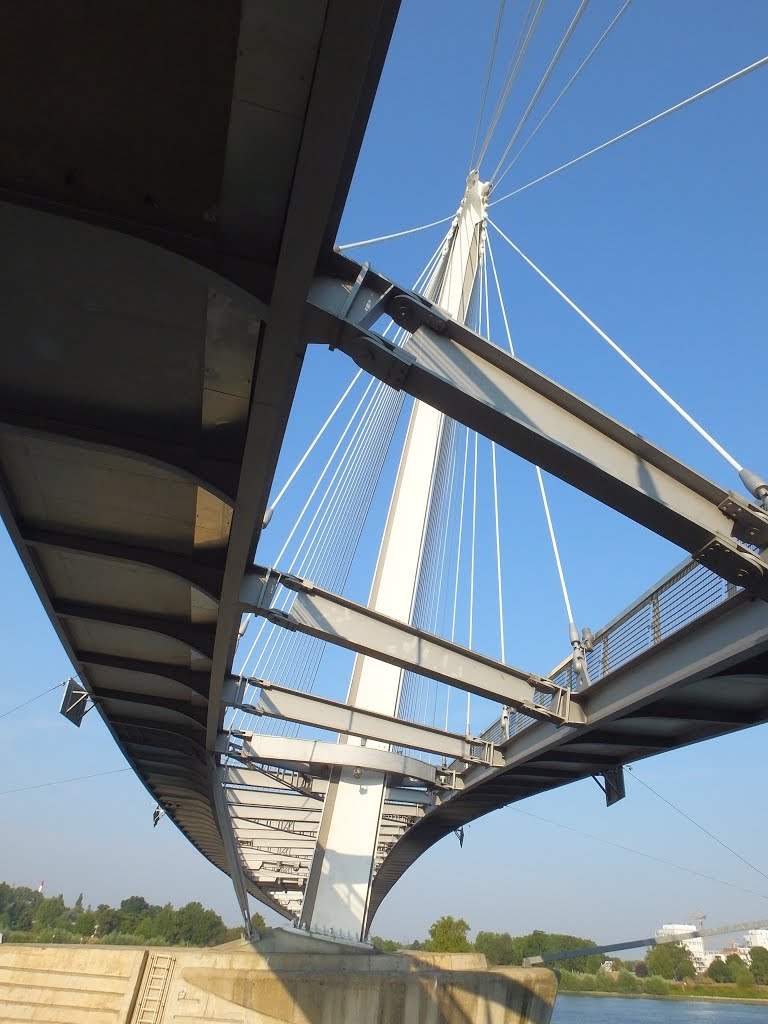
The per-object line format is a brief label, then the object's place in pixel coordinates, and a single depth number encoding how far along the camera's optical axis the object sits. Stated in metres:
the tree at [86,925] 107.93
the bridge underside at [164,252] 3.80
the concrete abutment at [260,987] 15.29
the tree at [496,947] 105.19
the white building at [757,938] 191.12
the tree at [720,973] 123.12
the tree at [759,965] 118.90
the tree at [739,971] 118.50
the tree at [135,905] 144.50
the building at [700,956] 151.09
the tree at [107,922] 114.06
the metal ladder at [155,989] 17.39
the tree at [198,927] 114.62
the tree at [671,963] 124.31
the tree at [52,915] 124.99
